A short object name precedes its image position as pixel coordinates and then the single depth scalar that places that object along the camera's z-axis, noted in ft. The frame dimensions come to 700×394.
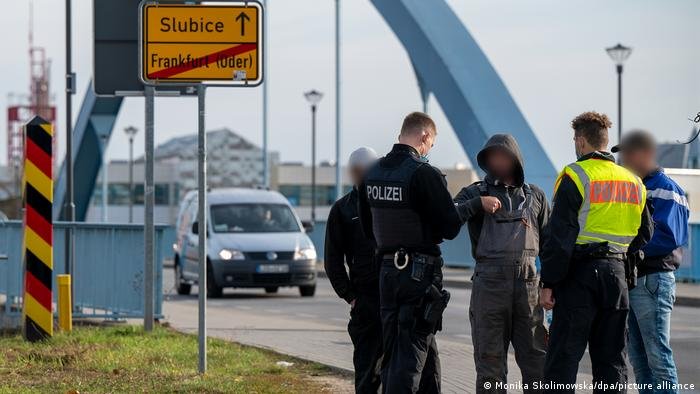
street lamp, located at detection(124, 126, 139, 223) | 253.65
